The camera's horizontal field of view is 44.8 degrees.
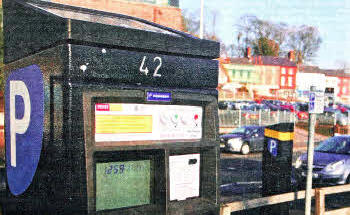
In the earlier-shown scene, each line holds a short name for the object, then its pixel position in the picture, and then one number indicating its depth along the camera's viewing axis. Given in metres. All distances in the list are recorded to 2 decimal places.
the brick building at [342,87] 65.25
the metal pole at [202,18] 15.67
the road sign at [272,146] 4.00
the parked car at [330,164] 10.15
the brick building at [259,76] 53.75
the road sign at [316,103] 4.01
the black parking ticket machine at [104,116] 1.85
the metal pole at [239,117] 24.16
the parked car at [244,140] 17.69
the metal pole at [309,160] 3.81
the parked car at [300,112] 30.62
